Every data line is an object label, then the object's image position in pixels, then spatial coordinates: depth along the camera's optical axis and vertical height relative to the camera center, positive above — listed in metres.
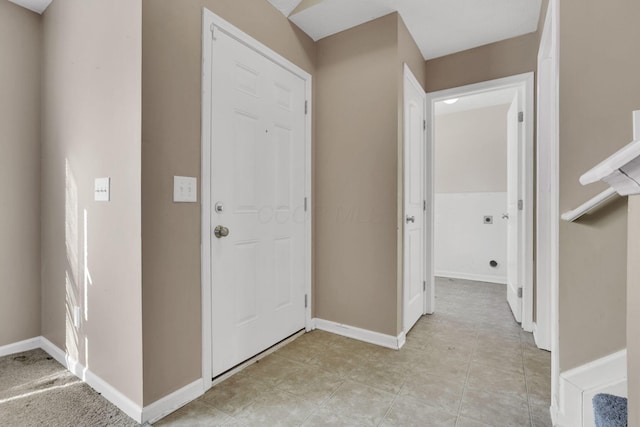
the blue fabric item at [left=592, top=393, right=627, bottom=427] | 0.88 -0.61
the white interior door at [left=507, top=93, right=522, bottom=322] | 2.68 -0.01
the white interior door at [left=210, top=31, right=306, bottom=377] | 1.77 +0.06
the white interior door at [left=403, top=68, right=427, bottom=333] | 2.39 +0.09
